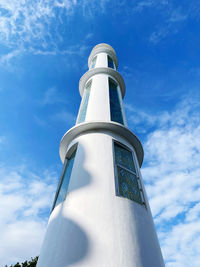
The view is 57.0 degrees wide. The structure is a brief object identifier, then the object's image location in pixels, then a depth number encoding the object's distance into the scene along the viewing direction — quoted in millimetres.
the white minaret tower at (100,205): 2880
